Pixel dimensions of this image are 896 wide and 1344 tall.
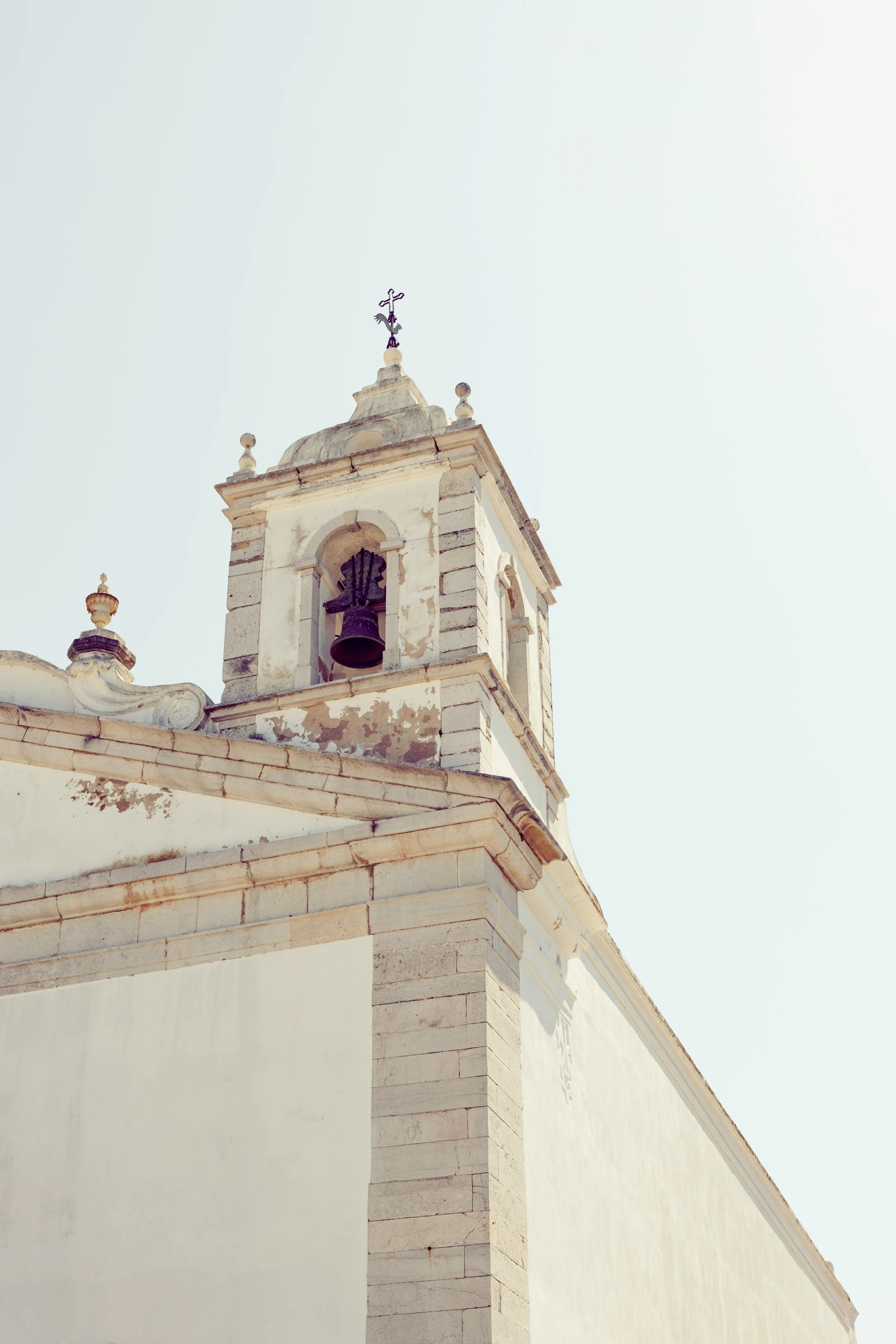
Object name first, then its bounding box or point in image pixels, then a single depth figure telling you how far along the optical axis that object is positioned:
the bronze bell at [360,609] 11.71
